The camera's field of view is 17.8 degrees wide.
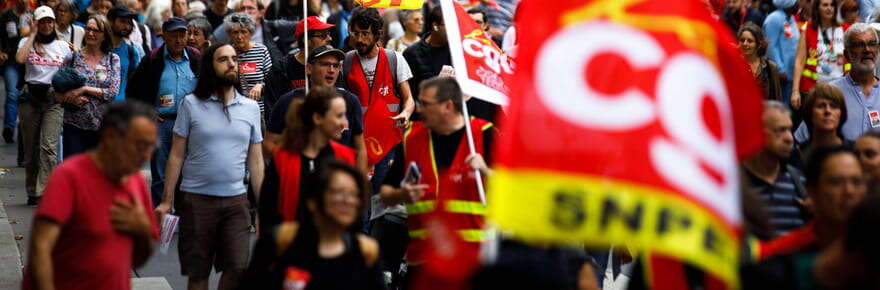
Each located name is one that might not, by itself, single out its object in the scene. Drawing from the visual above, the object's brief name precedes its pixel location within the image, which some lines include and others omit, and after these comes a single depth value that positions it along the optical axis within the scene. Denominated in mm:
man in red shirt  10268
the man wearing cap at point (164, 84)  21091
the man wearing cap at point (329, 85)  15983
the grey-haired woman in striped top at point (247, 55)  22379
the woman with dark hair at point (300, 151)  13542
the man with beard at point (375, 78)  20372
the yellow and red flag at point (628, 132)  8194
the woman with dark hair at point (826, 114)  15444
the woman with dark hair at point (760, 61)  22379
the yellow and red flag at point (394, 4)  20866
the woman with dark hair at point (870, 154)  12231
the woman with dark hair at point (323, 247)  10246
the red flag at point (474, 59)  14088
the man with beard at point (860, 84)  18829
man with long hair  15594
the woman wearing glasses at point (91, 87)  22020
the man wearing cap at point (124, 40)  23832
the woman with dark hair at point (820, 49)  24267
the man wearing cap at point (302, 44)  20162
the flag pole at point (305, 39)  19129
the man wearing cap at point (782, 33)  27278
